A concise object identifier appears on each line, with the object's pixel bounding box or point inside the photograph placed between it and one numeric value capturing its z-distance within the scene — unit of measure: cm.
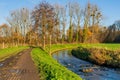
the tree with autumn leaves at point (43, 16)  2613
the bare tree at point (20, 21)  4520
